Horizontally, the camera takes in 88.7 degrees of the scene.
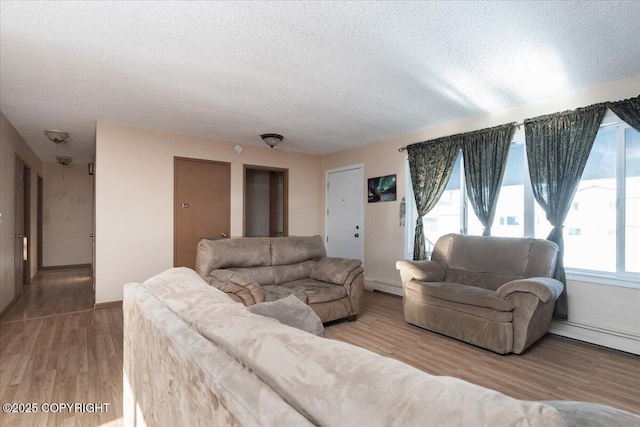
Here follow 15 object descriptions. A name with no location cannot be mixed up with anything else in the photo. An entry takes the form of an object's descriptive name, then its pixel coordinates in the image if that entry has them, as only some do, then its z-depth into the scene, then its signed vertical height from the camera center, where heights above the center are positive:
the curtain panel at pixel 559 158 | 3.25 +0.58
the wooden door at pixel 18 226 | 4.70 -0.19
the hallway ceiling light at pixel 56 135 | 4.71 +1.14
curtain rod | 5.06 +1.01
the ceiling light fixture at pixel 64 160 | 6.82 +1.14
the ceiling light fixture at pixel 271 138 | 4.89 +1.13
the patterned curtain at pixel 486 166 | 3.89 +0.59
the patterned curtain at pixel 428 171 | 4.43 +0.61
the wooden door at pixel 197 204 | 5.03 +0.15
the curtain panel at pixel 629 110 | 2.93 +0.95
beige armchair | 2.90 -0.76
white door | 5.86 +0.03
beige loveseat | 3.28 -0.67
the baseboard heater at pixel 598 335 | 2.98 -1.18
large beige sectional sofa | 0.50 -0.34
